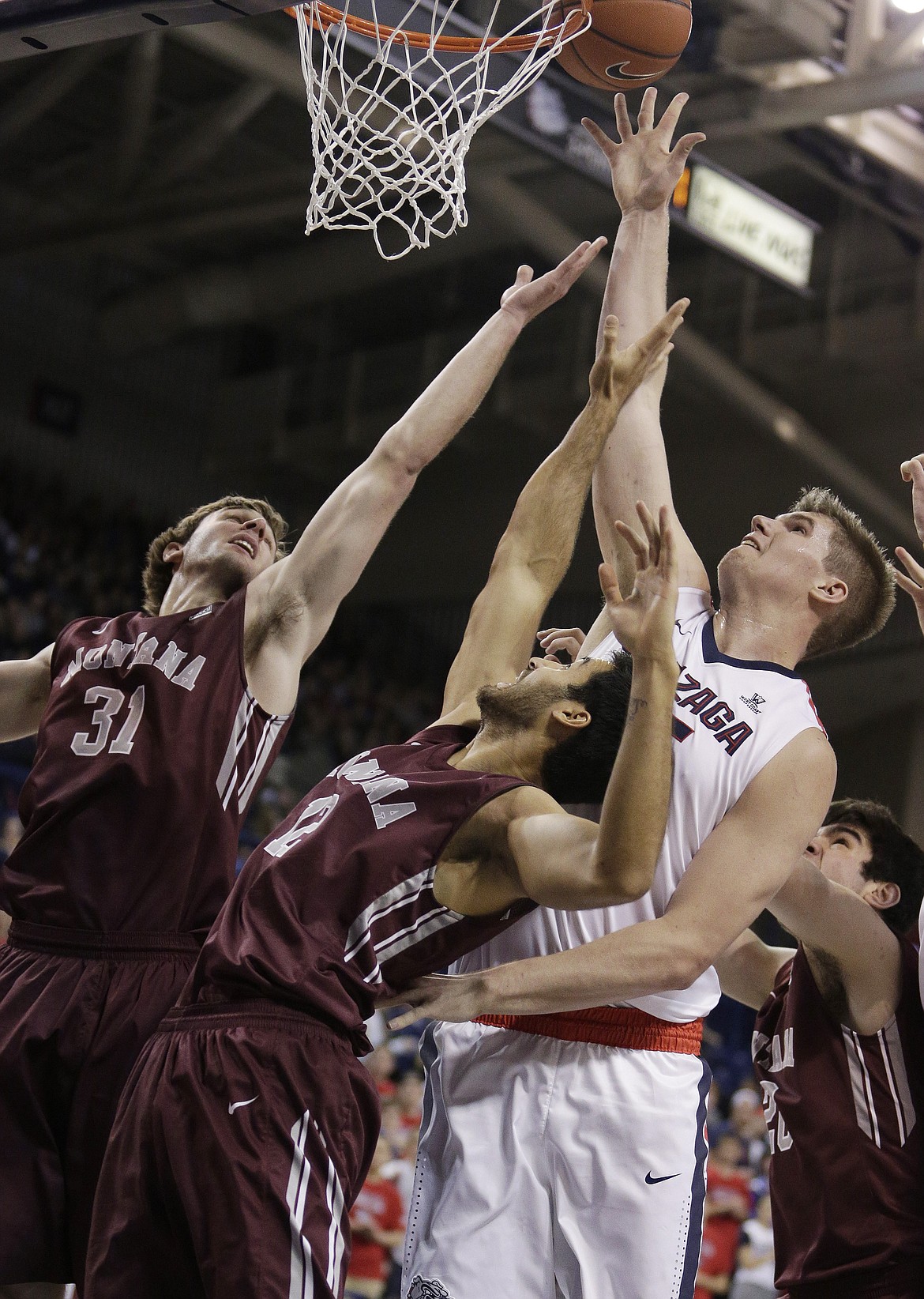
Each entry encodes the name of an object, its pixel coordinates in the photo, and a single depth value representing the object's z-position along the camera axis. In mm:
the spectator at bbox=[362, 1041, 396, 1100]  10023
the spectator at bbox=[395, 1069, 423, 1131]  9469
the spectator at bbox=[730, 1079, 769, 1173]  10180
